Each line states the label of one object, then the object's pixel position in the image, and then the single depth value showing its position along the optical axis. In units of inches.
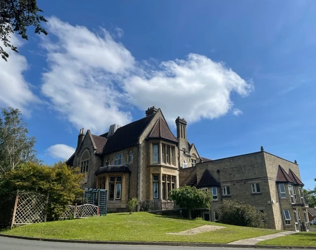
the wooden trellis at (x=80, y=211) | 830.5
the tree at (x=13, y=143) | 1529.3
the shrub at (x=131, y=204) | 972.6
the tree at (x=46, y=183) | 771.8
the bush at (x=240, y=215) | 926.4
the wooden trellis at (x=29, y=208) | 707.4
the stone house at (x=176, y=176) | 1106.1
